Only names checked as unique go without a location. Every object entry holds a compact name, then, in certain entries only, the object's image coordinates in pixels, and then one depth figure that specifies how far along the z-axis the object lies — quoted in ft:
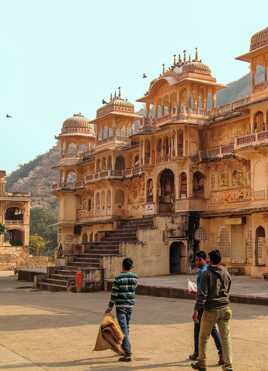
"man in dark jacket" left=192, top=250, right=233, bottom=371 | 22.63
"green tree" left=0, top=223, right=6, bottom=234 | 180.94
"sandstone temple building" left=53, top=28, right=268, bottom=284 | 82.69
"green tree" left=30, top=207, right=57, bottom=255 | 284.00
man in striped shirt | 26.89
